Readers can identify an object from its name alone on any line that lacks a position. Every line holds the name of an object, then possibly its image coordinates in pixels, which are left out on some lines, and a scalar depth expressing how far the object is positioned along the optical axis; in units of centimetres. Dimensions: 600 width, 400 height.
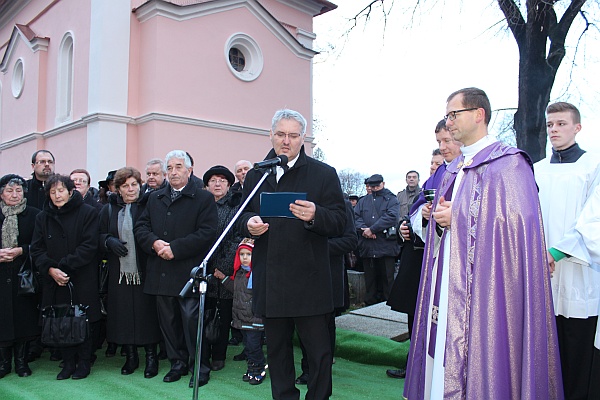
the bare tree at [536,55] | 948
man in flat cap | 864
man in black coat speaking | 371
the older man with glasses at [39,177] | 650
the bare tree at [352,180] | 5082
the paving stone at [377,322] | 585
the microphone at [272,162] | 346
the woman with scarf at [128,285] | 517
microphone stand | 304
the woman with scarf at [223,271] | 535
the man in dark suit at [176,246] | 490
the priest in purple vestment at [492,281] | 280
